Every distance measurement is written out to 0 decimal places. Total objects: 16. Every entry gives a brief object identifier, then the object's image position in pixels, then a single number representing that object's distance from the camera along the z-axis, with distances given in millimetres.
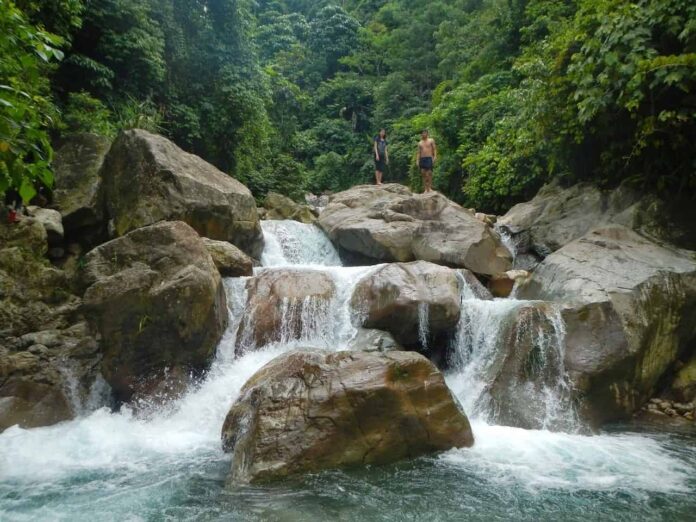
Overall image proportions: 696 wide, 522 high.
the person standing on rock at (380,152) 17703
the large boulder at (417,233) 11711
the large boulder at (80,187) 10422
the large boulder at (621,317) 7520
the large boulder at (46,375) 7410
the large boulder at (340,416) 5793
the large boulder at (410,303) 8414
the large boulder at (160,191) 10078
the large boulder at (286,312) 8922
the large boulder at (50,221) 9528
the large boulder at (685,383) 8094
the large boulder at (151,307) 7809
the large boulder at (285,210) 16641
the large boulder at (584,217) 9969
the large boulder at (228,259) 9844
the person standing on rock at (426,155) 16172
